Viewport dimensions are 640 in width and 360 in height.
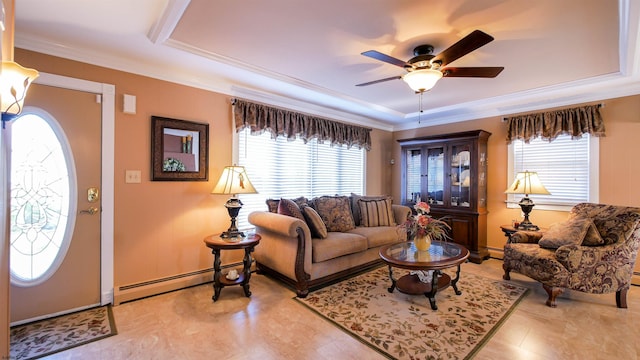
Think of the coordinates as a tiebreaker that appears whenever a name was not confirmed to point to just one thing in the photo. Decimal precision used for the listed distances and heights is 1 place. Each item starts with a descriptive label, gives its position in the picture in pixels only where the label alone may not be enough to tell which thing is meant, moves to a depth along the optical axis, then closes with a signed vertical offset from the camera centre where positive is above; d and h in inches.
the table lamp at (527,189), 144.3 -3.9
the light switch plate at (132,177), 113.0 +0.9
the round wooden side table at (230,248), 110.7 -30.8
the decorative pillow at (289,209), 131.8 -13.6
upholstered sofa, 117.6 -26.8
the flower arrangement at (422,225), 111.7 -17.9
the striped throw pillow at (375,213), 164.6 -19.2
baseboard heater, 110.5 -44.7
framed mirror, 119.0 +13.1
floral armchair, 105.0 -28.8
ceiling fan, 84.2 +37.2
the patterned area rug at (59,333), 80.6 -48.4
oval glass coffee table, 102.5 -29.9
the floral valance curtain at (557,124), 143.0 +31.4
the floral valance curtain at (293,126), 143.8 +32.3
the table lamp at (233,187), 119.9 -3.2
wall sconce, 59.1 +19.9
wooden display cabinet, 171.5 +0.0
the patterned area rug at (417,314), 82.7 -47.7
